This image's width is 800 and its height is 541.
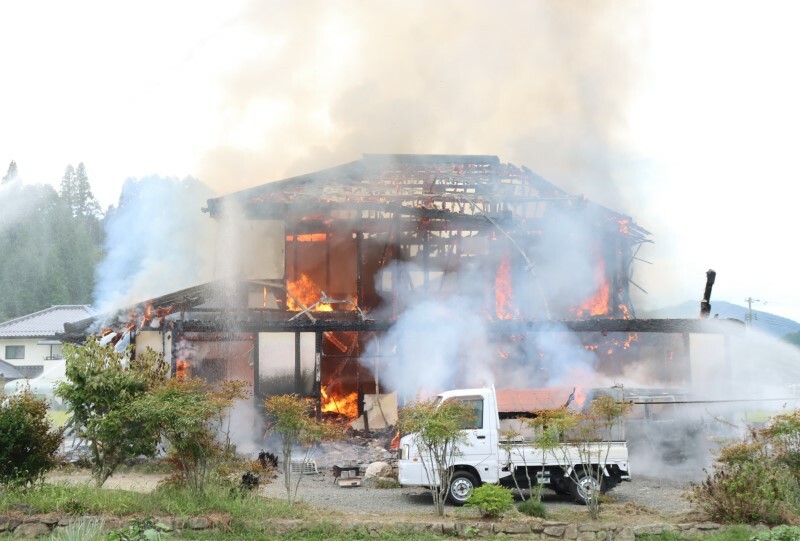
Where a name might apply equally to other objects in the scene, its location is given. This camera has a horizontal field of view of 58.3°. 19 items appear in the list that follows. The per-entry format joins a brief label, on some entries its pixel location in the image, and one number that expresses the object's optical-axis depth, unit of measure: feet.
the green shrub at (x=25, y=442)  38.37
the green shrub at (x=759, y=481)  34.53
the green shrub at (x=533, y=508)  38.42
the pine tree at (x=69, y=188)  254.68
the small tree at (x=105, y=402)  39.96
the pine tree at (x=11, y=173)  230.85
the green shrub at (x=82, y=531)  28.49
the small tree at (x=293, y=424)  41.01
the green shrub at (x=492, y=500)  35.96
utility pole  166.28
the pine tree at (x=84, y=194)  256.11
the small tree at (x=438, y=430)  38.52
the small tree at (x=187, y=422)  37.01
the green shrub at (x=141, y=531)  27.80
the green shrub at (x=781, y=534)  30.35
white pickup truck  44.45
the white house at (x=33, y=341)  157.17
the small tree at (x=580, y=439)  39.01
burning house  79.20
